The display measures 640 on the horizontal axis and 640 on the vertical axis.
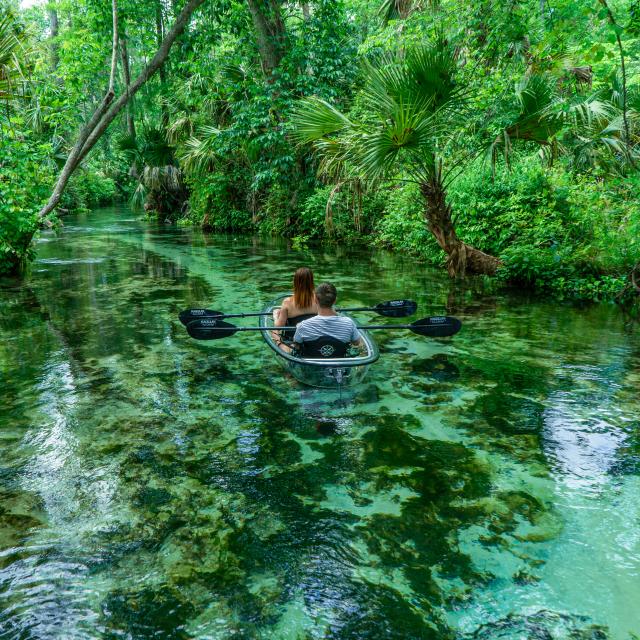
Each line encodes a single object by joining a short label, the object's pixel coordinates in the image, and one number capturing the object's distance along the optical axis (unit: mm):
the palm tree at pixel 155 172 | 22797
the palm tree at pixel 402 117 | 7688
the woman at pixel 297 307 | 5988
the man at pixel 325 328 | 5207
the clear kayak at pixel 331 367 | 4914
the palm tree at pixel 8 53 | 6328
